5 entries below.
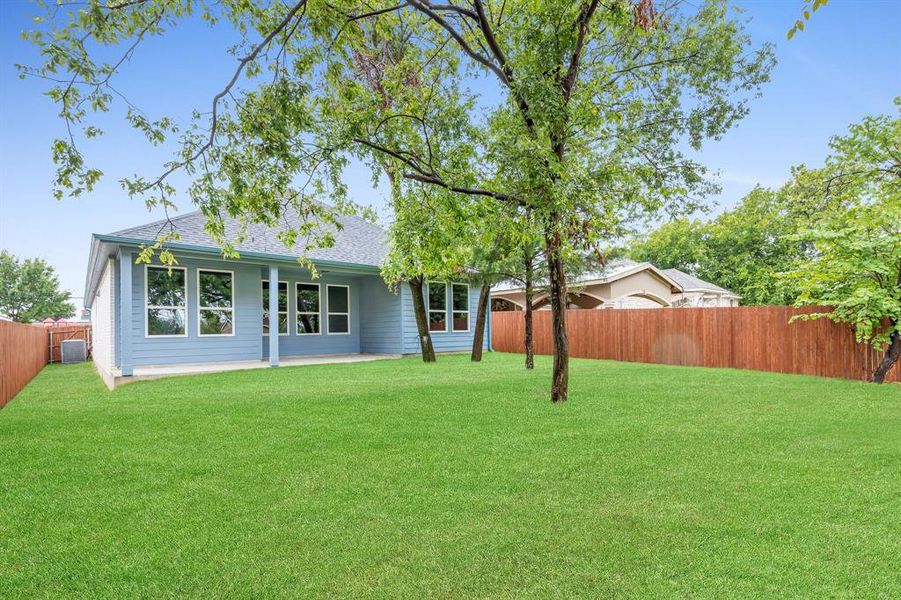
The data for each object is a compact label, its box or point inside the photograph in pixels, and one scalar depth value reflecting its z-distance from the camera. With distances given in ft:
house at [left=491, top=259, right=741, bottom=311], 60.85
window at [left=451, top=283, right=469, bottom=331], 51.16
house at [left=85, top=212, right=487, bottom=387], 33.42
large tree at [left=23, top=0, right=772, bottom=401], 16.98
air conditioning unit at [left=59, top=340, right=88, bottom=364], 50.98
